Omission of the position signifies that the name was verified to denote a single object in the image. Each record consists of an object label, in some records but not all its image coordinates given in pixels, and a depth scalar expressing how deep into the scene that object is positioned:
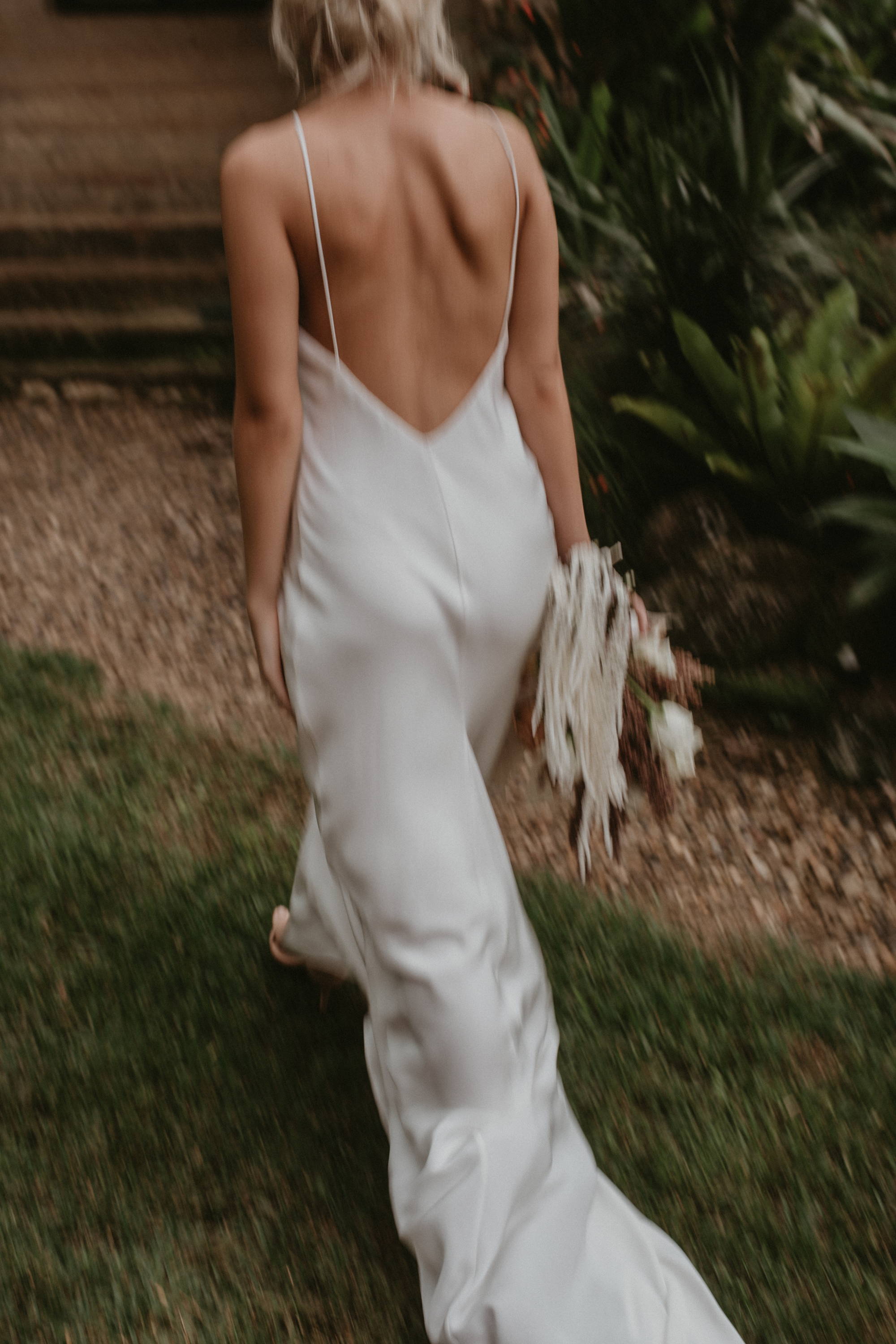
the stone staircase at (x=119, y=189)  6.12
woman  1.65
